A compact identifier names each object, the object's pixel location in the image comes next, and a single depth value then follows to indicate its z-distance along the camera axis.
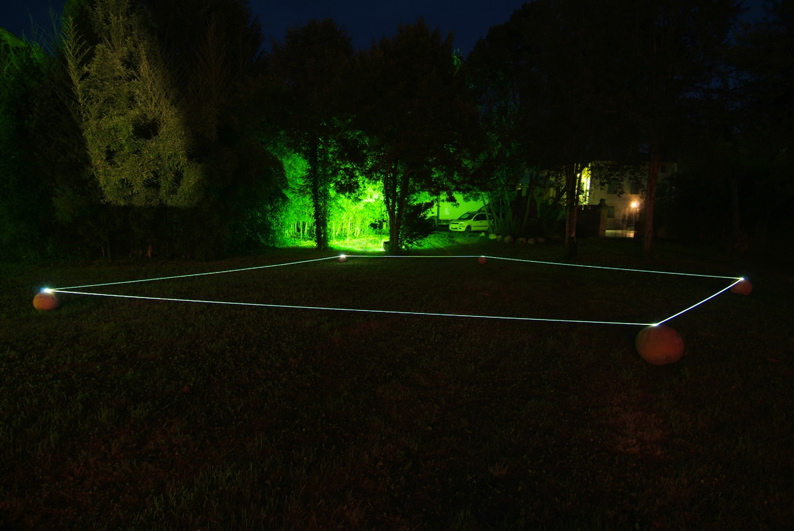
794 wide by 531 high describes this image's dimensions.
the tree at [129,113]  9.48
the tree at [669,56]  9.72
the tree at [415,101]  11.42
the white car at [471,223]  24.58
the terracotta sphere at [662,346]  4.43
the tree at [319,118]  12.62
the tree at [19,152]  9.43
